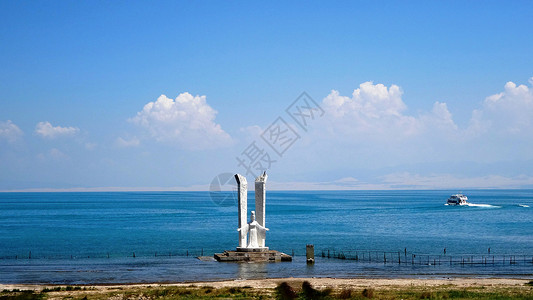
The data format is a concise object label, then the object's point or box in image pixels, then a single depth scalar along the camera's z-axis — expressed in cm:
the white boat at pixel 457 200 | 19088
